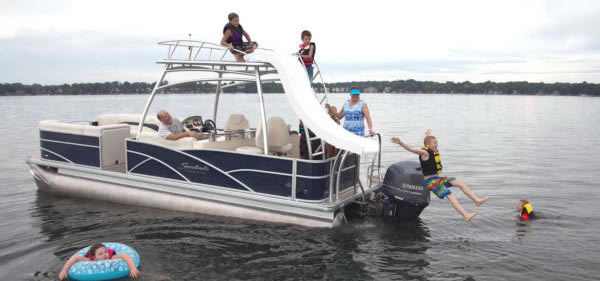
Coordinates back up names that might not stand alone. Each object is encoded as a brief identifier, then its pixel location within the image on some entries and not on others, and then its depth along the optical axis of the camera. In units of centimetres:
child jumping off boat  680
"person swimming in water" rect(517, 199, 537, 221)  815
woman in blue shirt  750
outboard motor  709
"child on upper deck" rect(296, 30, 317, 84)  795
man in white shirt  820
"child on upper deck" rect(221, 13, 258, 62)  764
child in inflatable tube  561
